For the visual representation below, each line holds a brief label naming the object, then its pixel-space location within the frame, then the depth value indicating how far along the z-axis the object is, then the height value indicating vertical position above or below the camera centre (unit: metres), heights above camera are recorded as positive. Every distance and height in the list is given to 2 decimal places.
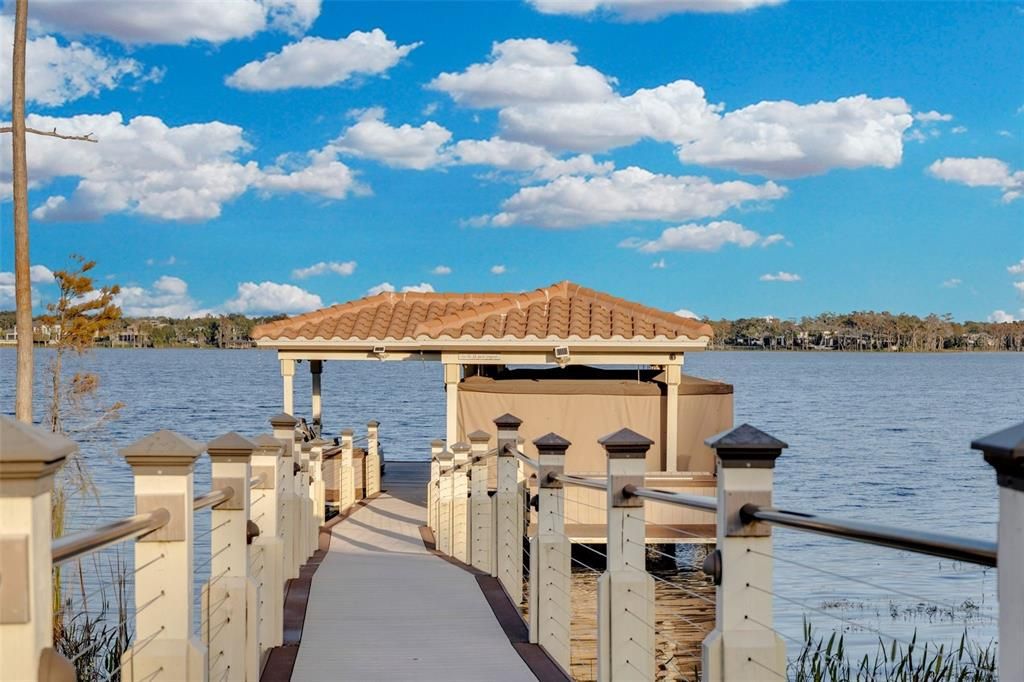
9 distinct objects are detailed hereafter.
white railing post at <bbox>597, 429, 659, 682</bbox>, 5.37 -1.10
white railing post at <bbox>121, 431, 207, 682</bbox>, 3.96 -0.76
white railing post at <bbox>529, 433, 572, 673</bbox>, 7.11 -1.41
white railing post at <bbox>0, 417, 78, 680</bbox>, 2.39 -0.42
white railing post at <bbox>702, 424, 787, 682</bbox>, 3.69 -0.73
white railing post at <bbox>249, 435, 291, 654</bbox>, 6.96 -1.19
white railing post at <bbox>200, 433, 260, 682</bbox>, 5.25 -1.06
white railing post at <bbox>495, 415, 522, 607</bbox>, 9.25 -1.34
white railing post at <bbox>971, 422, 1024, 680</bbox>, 2.30 -0.41
